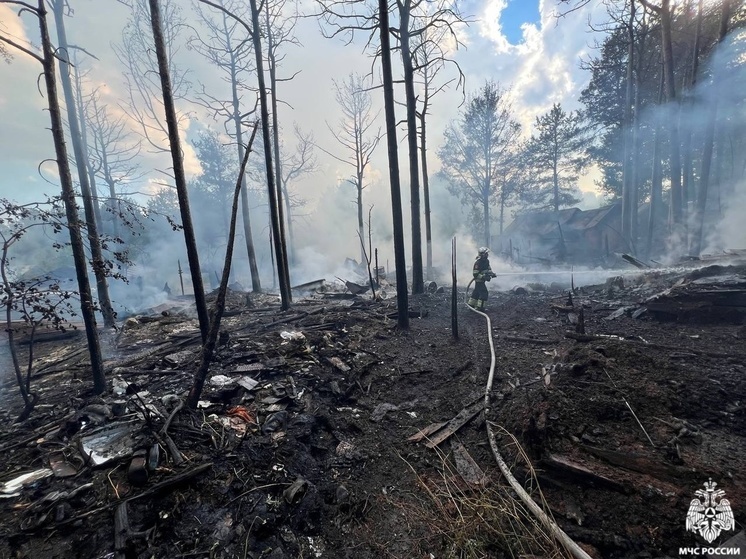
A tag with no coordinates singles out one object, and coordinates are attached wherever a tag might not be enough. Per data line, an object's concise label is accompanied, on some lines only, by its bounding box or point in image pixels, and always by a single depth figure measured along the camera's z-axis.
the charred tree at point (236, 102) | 17.27
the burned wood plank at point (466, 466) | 3.36
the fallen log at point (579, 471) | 2.77
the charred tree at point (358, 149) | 25.14
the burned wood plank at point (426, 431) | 4.17
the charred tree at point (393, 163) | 8.20
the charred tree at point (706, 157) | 15.58
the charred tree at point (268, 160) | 10.72
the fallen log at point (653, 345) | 4.95
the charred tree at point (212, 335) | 4.15
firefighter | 9.62
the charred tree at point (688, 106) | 15.62
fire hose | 2.21
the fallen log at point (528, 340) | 6.79
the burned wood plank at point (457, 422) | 4.05
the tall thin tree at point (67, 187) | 4.68
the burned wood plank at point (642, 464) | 2.71
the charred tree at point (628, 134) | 18.56
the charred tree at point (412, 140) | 11.58
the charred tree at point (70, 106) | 12.42
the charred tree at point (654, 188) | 18.58
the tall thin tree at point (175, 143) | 5.53
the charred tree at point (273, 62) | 13.85
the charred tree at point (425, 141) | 17.56
